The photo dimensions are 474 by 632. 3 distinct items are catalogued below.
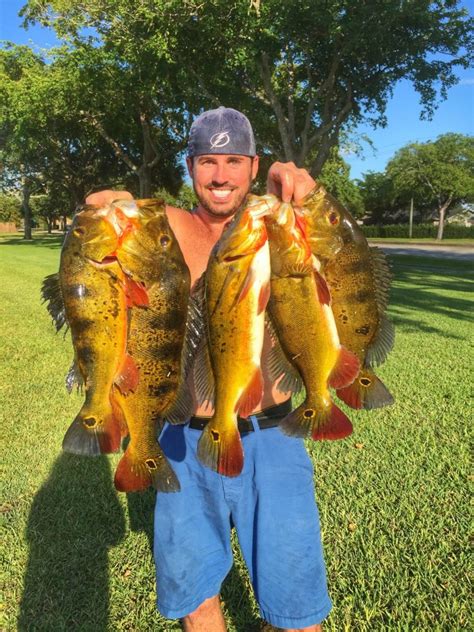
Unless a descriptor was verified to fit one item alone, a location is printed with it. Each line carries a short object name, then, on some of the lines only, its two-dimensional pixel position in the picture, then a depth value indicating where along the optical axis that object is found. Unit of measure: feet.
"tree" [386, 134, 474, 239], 191.21
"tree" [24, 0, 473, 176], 54.34
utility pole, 214.65
